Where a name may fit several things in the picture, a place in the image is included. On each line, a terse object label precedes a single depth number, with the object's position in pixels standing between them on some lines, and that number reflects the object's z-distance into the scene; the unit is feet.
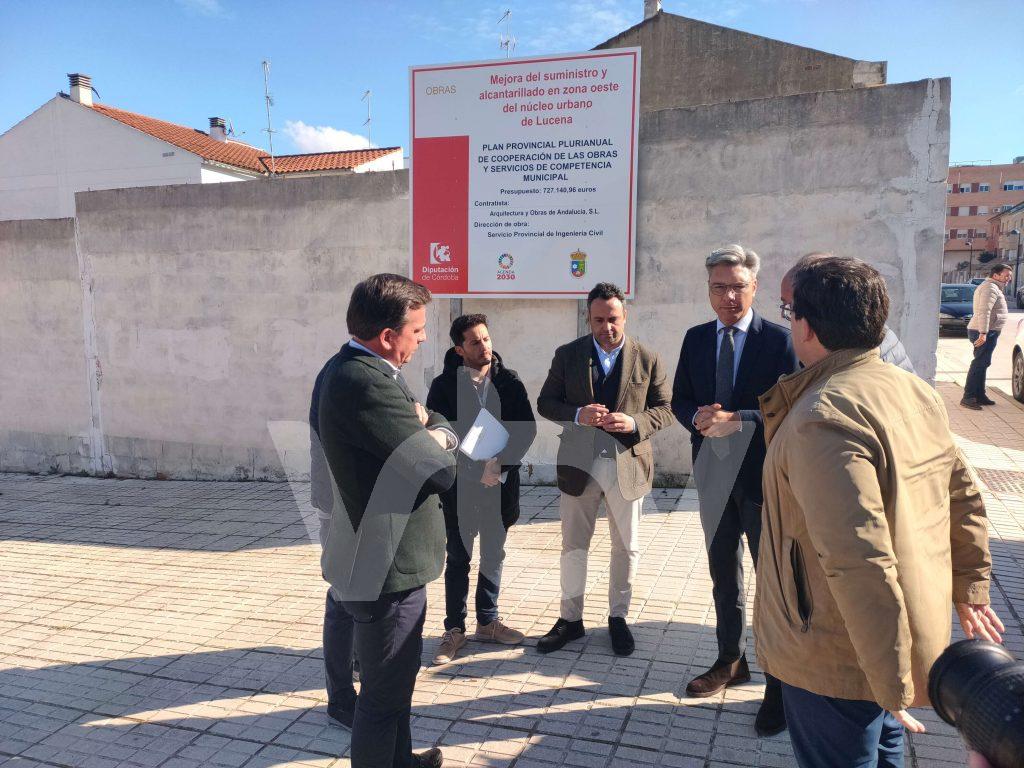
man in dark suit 10.23
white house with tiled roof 80.33
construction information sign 20.83
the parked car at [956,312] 62.08
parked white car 31.94
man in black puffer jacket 11.84
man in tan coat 5.40
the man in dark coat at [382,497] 7.27
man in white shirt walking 30.35
